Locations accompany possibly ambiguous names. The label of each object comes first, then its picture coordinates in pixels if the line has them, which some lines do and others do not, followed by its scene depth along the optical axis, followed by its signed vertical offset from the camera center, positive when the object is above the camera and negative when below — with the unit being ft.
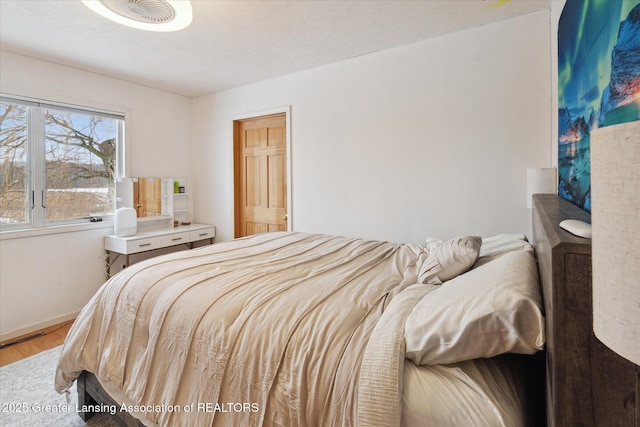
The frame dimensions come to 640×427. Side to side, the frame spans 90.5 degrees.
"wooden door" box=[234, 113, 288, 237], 12.66 +1.52
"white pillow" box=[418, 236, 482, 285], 4.72 -0.79
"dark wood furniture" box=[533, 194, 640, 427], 1.95 -0.97
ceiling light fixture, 6.19 +4.09
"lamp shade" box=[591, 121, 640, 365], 1.15 -0.11
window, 9.70 +1.66
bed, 2.88 -1.55
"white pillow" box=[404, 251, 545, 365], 2.72 -1.04
